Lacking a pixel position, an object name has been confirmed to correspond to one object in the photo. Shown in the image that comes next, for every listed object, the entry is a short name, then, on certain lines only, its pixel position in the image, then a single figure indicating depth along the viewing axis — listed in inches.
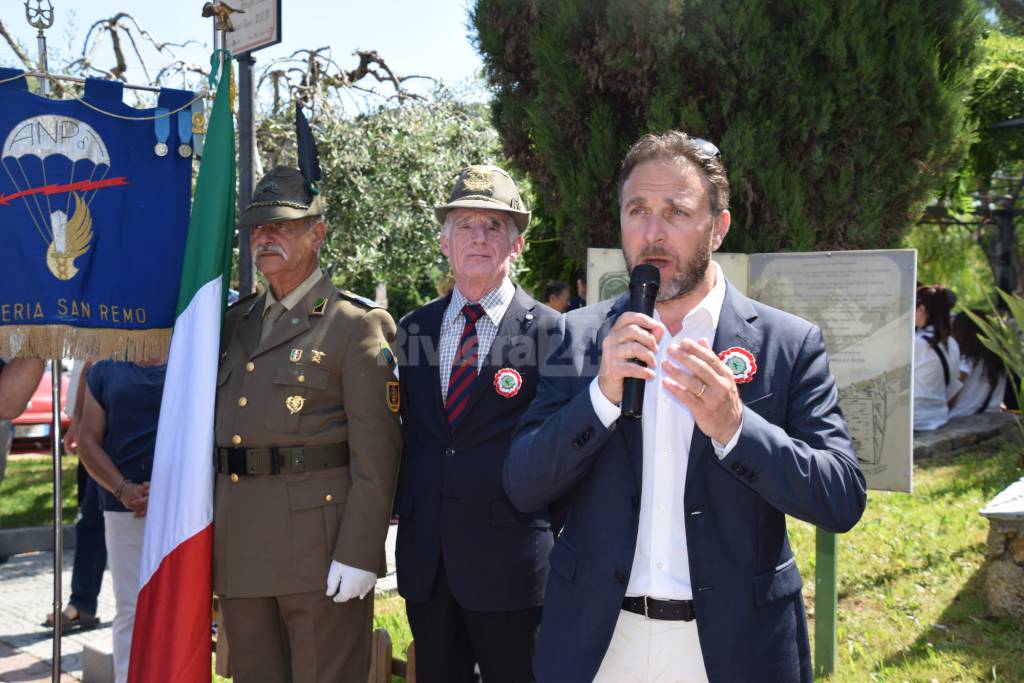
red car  407.5
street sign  157.4
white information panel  136.1
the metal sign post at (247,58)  158.4
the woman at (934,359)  338.3
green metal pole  152.8
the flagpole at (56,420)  137.7
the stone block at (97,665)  177.5
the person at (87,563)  215.9
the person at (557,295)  292.7
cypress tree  155.9
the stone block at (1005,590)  163.3
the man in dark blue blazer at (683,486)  75.0
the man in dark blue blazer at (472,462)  115.7
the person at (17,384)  131.6
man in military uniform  121.5
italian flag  126.8
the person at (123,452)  170.7
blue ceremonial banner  135.3
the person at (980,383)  367.6
